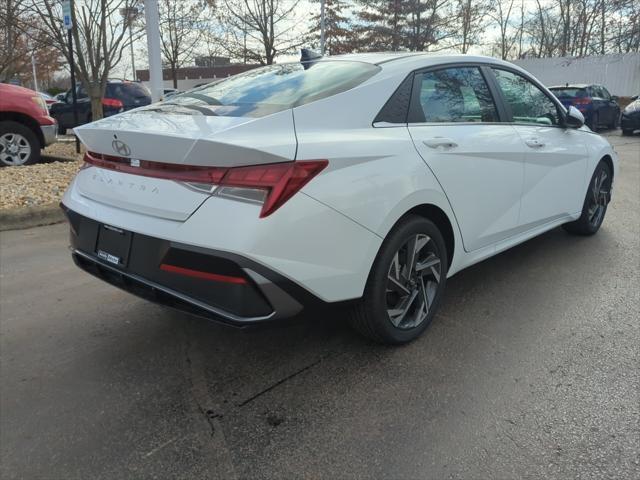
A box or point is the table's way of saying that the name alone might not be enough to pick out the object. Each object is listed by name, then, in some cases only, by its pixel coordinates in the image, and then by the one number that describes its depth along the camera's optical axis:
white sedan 2.22
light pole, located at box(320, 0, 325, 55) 20.58
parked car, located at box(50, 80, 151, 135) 14.88
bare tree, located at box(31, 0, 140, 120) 9.27
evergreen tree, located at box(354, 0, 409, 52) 28.78
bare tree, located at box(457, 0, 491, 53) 26.73
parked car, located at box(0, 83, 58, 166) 7.55
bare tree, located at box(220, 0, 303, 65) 16.38
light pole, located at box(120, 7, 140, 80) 9.61
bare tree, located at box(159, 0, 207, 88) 14.46
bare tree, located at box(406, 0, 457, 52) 26.19
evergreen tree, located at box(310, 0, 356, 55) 28.28
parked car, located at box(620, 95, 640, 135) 16.56
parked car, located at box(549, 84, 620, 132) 17.30
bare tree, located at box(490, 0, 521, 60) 42.03
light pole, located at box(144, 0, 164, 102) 7.60
